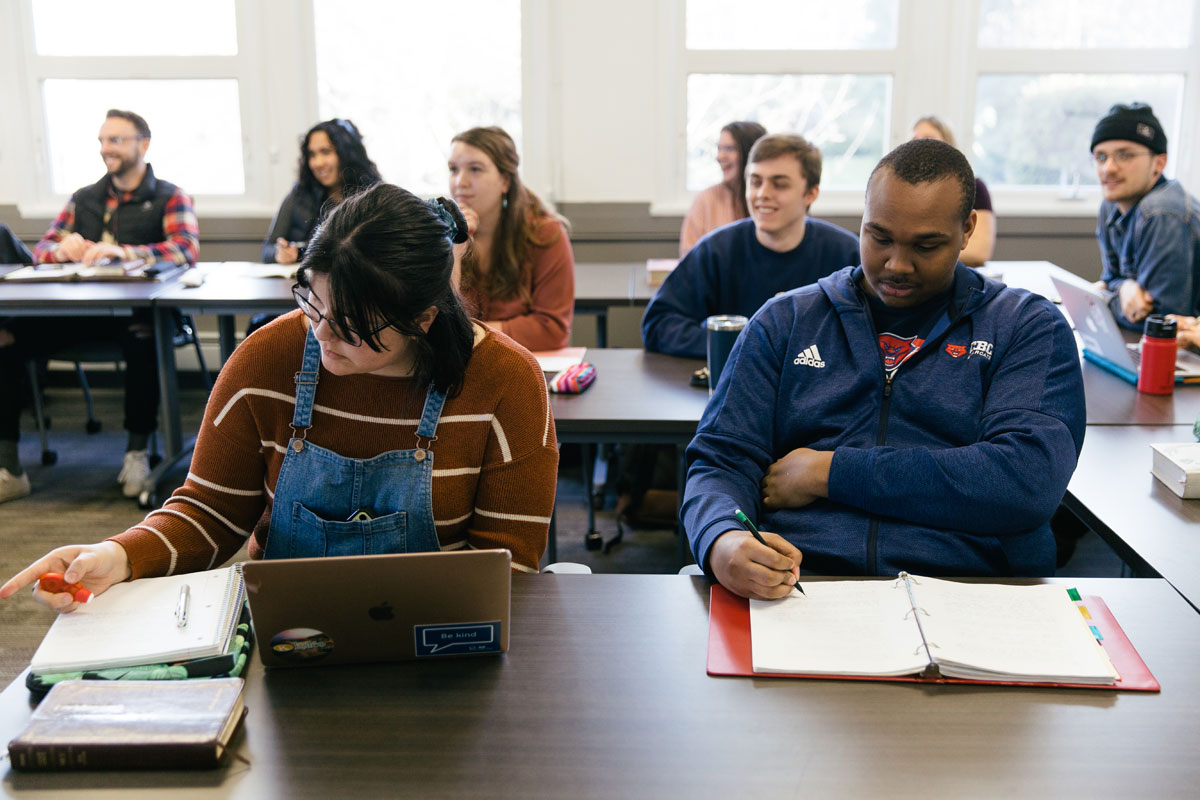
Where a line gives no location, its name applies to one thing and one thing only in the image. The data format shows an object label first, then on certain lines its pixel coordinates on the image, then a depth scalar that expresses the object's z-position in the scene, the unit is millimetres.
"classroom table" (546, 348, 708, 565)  2303
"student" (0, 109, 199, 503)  3863
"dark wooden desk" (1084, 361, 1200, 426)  2201
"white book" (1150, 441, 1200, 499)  1735
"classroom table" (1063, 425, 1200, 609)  1516
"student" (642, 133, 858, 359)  2869
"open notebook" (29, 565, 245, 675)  1189
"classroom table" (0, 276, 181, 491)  3494
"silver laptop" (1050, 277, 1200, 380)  2508
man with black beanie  3008
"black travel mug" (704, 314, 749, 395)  2184
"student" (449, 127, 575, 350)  3029
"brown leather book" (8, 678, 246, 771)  1035
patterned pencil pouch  2494
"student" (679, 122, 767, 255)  4160
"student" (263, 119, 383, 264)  4180
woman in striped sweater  1475
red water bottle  2354
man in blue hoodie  1530
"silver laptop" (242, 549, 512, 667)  1134
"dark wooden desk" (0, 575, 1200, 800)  1015
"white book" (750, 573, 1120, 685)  1190
